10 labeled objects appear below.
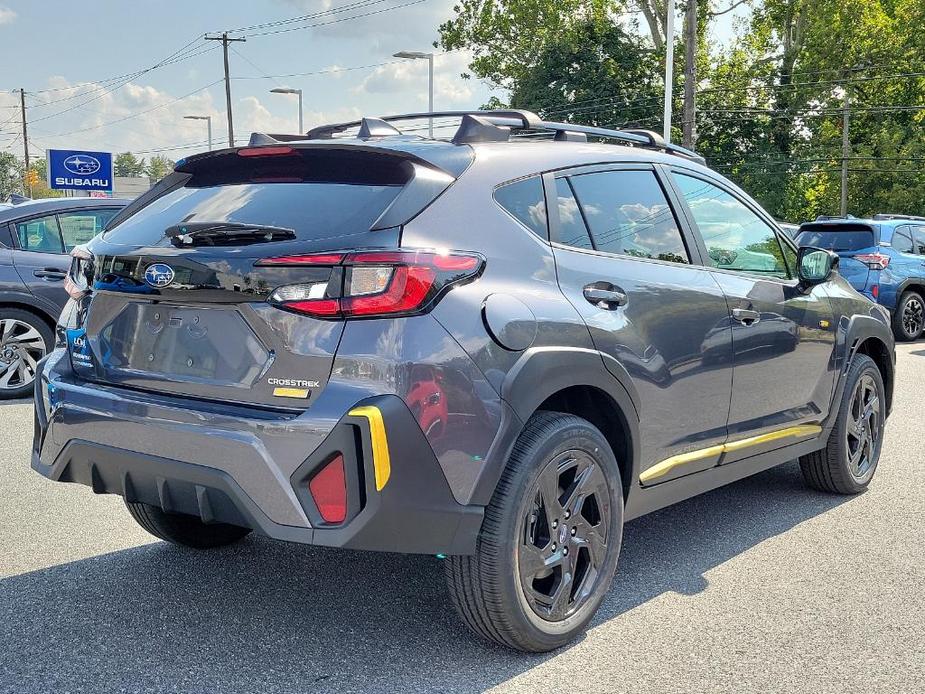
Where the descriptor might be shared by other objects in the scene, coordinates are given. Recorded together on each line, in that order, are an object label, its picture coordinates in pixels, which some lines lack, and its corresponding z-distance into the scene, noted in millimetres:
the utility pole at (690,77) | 28672
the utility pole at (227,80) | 49250
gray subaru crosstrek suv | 2865
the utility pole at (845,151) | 45000
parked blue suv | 13492
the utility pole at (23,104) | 89188
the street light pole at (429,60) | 31531
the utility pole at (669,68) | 25683
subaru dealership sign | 40875
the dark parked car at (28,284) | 8305
